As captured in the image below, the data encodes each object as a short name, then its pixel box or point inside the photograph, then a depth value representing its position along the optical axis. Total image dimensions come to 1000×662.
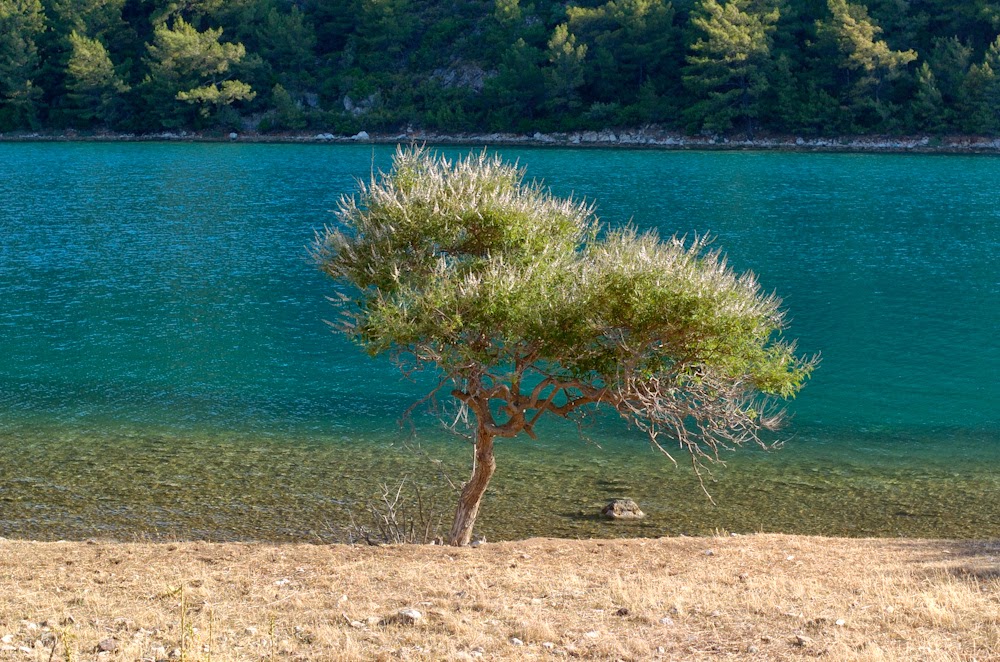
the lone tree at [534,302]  14.86
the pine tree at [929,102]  107.19
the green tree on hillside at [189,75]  129.00
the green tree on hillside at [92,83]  129.25
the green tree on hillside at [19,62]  130.75
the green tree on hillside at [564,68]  117.31
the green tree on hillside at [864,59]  107.69
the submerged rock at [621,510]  20.39
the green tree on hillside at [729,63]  111.88
